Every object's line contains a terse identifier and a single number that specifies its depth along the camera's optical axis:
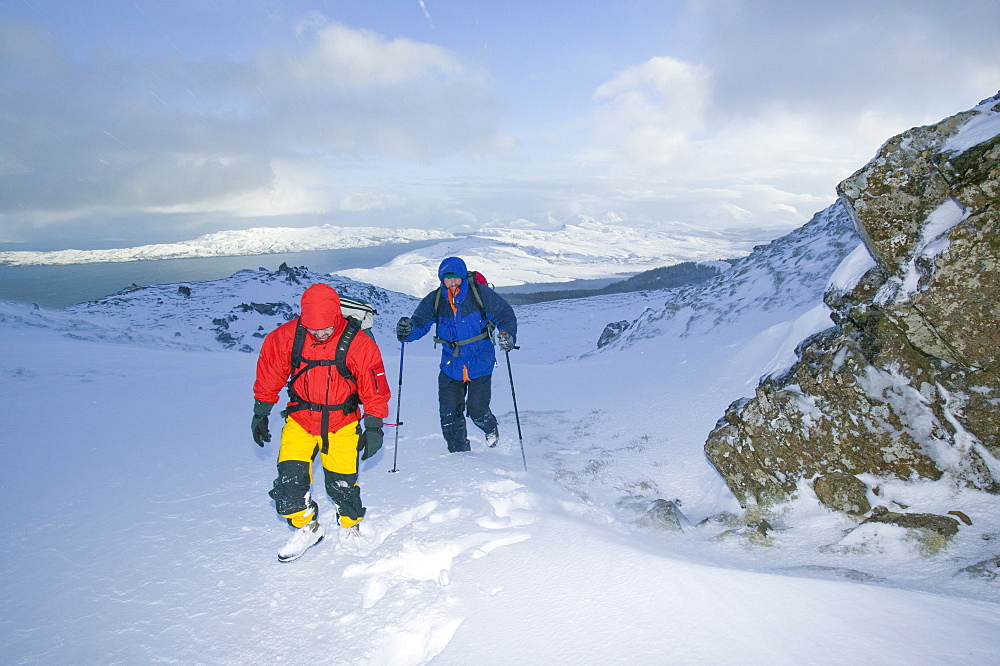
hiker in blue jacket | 5.70
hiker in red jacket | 3.69
